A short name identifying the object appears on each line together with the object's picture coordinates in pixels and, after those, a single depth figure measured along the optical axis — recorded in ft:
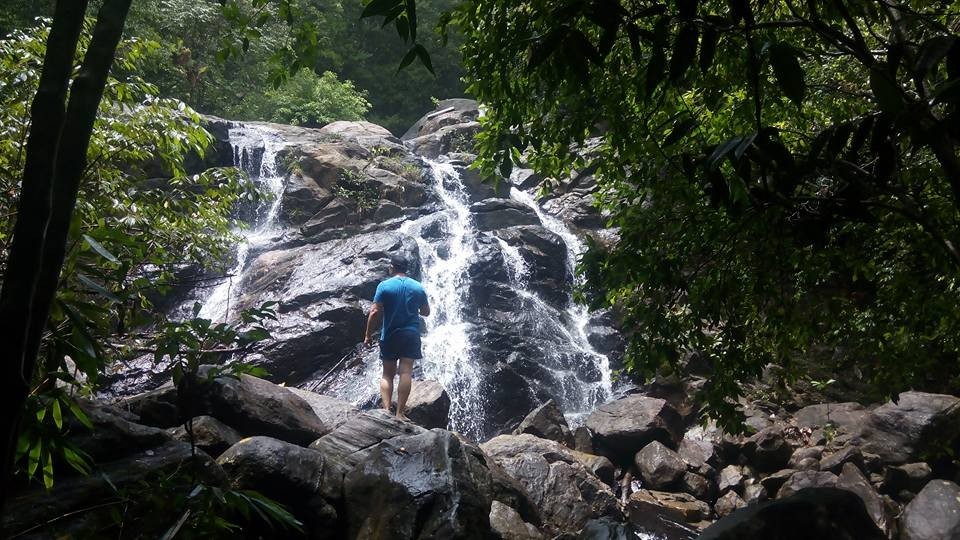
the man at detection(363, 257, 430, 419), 27.86
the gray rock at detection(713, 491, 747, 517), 28.11
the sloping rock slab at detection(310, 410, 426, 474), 20.17
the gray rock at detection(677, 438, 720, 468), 32.09
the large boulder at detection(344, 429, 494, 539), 17.30
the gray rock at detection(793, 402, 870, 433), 32.40
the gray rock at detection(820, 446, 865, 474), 28.86
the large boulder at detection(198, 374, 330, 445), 21.40
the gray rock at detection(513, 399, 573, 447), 32.58
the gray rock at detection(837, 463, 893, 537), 24.21
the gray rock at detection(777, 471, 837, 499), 26.71
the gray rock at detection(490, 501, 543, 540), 20.69
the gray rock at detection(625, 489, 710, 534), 26.89
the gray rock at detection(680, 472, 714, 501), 29.73
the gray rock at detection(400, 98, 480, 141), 80.12
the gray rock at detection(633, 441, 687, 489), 30.32
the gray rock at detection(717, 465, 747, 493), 29.66
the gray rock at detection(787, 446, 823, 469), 30.55
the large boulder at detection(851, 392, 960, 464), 29.66
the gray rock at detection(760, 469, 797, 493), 28.30
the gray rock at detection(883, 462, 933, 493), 28.02
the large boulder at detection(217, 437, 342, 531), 16.97
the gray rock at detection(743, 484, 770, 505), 28.37
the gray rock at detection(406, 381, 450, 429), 31.55
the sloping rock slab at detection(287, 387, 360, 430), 26.96
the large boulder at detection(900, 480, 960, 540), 21.80
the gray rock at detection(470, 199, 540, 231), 57.41
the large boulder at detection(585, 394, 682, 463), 33.09
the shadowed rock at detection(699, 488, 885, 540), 17.63
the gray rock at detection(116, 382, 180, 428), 22.27
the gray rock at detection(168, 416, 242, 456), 18.89
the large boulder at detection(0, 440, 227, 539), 11.43
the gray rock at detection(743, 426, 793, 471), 30.86
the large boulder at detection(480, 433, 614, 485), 27.91
